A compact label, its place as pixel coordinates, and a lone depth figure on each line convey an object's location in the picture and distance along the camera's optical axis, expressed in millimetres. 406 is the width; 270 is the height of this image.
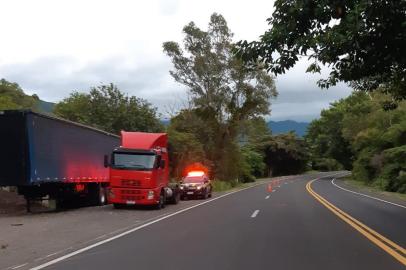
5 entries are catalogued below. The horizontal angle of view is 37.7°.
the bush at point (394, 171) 49938
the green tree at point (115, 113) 48875
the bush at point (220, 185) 50772
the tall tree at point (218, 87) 57438
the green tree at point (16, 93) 54594
